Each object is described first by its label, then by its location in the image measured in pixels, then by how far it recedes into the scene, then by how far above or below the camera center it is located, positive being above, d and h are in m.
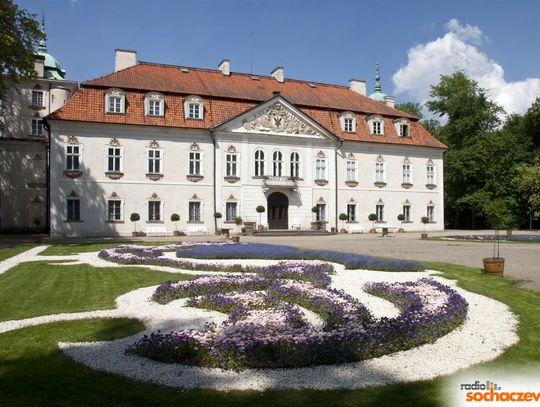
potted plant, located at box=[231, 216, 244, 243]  37.17 -0.70
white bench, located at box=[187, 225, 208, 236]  37.07 -1.31
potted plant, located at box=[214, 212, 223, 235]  37.12 -0.25
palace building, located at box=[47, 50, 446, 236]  35.06 +4.58
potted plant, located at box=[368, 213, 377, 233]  41.47 -0.37
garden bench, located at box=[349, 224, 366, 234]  42.44 -1.41
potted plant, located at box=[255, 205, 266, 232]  37.88 +0.13
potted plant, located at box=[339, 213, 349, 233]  41.03 -0.54
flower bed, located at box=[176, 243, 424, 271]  15.05 -1.53
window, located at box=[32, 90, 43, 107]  48.75 +11.39
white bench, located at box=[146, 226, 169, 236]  36.06 -1.33
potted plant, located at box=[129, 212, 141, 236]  34.78 -0.36
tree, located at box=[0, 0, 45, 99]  24.69 +9.07
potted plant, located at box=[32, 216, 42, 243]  27.74 -1.38
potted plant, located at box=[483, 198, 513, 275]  14.94 -0.05
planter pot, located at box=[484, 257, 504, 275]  13.45 -1.44
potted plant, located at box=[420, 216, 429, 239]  43.23 -0.66
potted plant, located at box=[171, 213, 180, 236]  36.00 -0.53
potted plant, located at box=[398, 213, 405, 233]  42.75 -0.47
